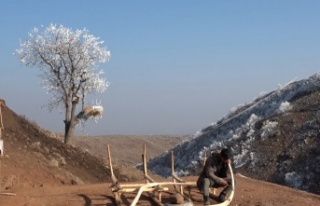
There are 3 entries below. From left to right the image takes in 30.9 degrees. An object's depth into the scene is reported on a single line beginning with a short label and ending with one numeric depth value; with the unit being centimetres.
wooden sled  1254
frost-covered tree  2997
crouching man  1157
